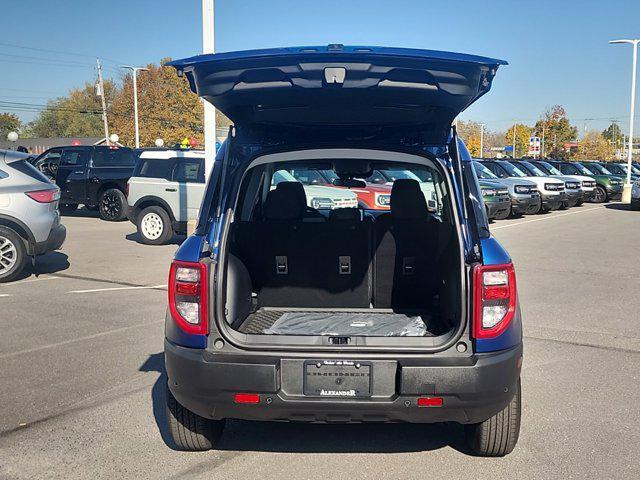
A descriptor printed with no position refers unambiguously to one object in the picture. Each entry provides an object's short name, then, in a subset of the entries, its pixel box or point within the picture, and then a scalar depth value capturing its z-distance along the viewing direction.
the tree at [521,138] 115.00
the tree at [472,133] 114.26
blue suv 3.52
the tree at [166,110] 72.44
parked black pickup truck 19.20
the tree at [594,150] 97.50
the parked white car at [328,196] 11.83
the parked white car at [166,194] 14.18
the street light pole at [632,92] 30.92
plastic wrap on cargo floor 4.18
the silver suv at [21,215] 9.82
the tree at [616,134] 125.81
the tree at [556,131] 86.94
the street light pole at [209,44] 11.09
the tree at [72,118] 111.00
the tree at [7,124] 108.50
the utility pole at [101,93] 58.07
